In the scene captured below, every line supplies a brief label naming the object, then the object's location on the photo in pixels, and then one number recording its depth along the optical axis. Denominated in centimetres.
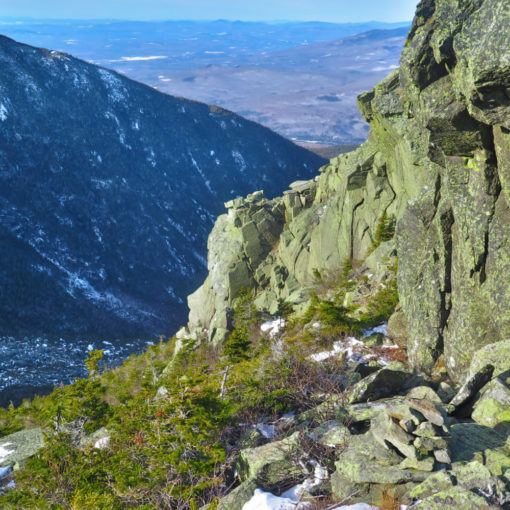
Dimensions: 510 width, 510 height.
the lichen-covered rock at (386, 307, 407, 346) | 2038
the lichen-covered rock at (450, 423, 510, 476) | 831
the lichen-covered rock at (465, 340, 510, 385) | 1188
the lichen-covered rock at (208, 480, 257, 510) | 939
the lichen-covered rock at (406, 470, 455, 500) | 774
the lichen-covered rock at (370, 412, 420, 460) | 863
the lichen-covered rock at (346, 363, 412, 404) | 1255
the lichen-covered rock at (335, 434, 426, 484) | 841
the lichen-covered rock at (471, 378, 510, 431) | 1016
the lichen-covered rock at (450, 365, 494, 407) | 1136
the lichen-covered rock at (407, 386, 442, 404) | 1152
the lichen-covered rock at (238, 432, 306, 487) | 1012
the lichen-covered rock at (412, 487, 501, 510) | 704
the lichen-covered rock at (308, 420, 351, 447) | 1036
